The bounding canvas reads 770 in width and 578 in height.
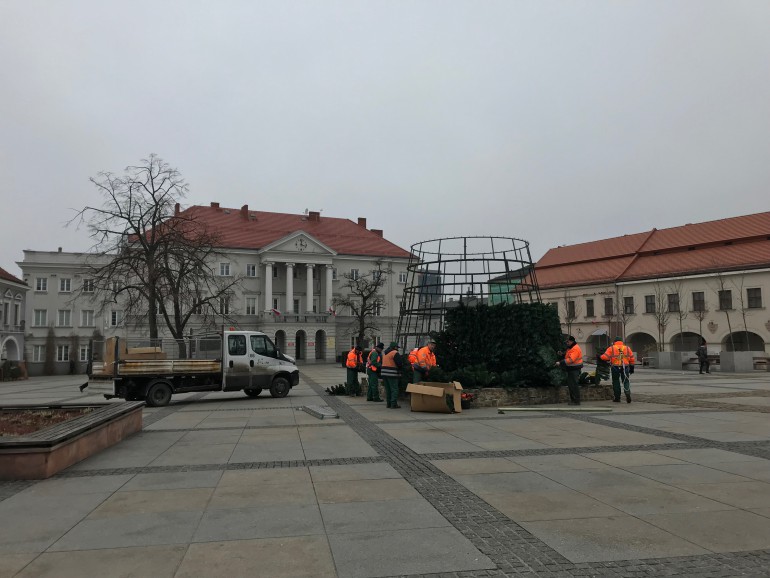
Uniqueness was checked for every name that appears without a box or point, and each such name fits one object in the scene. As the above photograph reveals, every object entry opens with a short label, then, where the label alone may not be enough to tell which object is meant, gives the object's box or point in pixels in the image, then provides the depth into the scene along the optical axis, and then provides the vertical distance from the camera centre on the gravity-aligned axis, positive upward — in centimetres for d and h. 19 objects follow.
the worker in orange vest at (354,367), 1936 -46
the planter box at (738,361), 3616 -91
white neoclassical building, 6712 +915
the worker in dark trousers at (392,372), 1516 -51
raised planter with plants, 734 -109
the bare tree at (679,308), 5403 +381
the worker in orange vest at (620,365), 1566 -44
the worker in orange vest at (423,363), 1532 -29
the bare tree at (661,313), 5391 +332
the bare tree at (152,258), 3070 +536
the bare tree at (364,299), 6309 +668
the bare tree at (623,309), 5884 +408
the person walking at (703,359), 3408 -69
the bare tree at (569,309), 6525 +460
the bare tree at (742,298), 4878 +413
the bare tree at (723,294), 5031 +468
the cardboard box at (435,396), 1390 -108
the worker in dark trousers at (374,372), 1731 -57
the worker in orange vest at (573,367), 1510 -46
